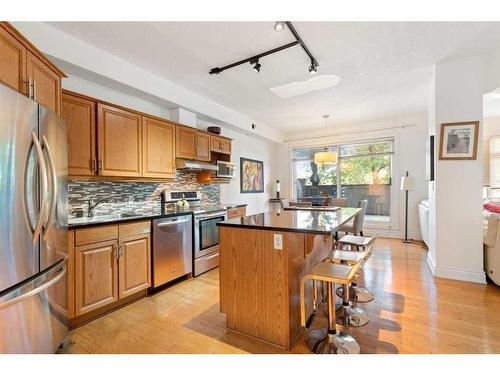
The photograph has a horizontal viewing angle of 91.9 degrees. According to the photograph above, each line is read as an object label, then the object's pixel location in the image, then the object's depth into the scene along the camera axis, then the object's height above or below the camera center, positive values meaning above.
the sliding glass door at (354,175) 5.67 +0.24
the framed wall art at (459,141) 2.95 +0.55
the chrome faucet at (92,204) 2.70 -0.22
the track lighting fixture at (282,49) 2.19 +1.45
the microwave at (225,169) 4.21 +0.28
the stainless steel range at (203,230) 3.27 -0.65
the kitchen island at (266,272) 1.78 -0.69
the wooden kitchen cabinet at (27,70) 1.46 +0.78
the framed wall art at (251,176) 5.53 +0.22
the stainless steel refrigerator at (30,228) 1.31 -0.26
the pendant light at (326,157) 4.55 +0.52
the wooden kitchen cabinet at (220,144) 4.18 +0.73
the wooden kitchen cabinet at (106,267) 2.07 -0.78
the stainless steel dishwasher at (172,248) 2.74 -0.77
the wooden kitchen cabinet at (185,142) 3.51 +0.64
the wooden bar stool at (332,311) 1.62 -0.88
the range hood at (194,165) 3.48 +0.30
